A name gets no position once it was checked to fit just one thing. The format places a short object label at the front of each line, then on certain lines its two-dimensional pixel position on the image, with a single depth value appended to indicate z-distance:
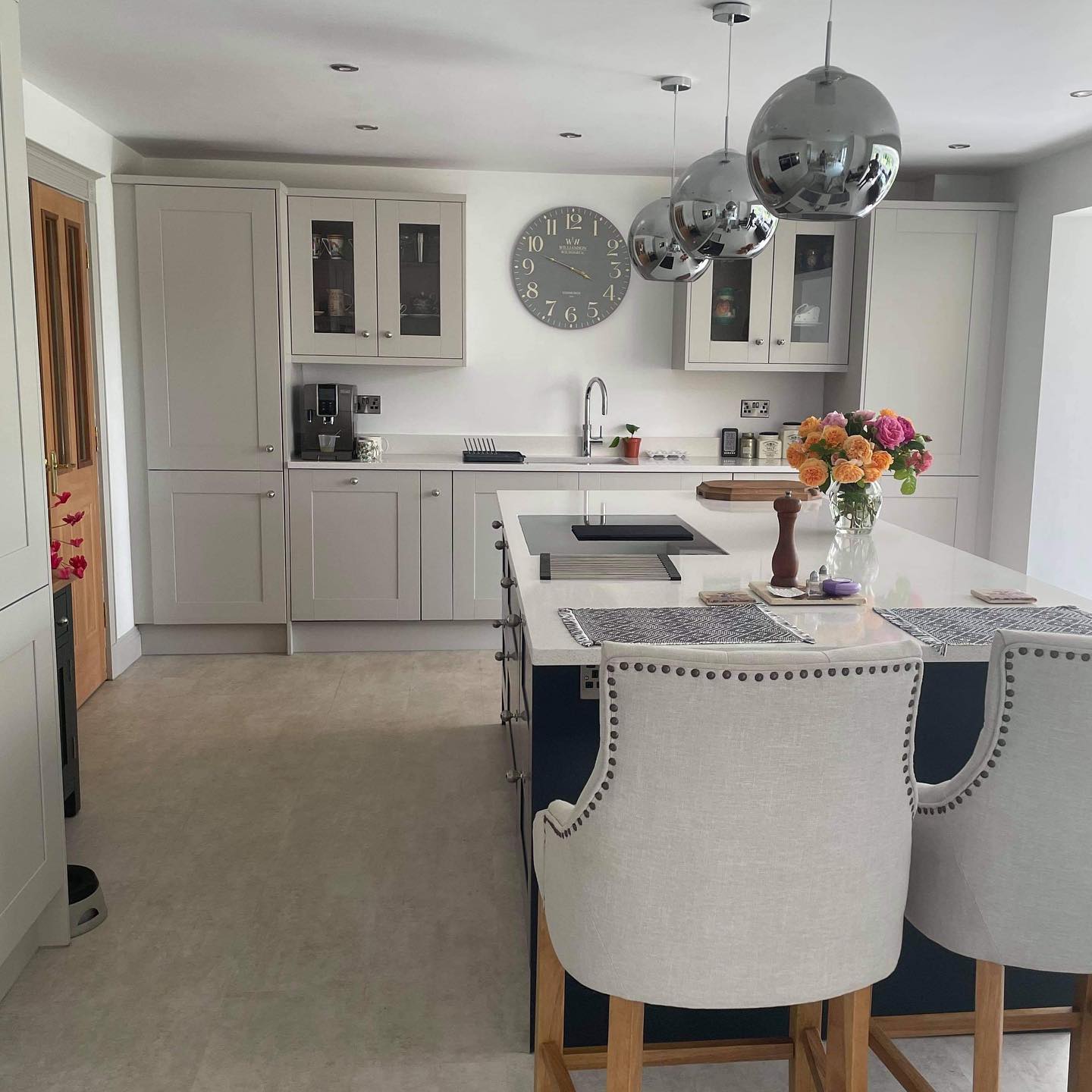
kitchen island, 2.04
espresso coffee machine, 5.14
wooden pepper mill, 2.35
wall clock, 5.42
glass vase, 2.95
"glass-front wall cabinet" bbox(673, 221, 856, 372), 5.21
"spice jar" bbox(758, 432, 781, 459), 5.54
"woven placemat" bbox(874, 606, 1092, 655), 1.98
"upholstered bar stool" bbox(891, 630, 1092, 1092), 1.44
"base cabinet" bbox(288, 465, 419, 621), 5.00
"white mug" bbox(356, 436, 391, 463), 5.18
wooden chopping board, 3.84
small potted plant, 5.44
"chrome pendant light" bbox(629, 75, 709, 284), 3.11
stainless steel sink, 5.37
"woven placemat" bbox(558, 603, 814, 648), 1.94
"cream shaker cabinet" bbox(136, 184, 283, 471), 4.78
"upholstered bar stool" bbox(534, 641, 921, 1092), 1.32
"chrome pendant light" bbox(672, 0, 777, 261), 2.62
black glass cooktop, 2.88
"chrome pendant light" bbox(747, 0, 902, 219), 1.75
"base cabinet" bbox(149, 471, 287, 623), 4.95
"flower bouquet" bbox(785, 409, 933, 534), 2.82
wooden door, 3.98
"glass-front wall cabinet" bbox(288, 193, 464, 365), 4.99
